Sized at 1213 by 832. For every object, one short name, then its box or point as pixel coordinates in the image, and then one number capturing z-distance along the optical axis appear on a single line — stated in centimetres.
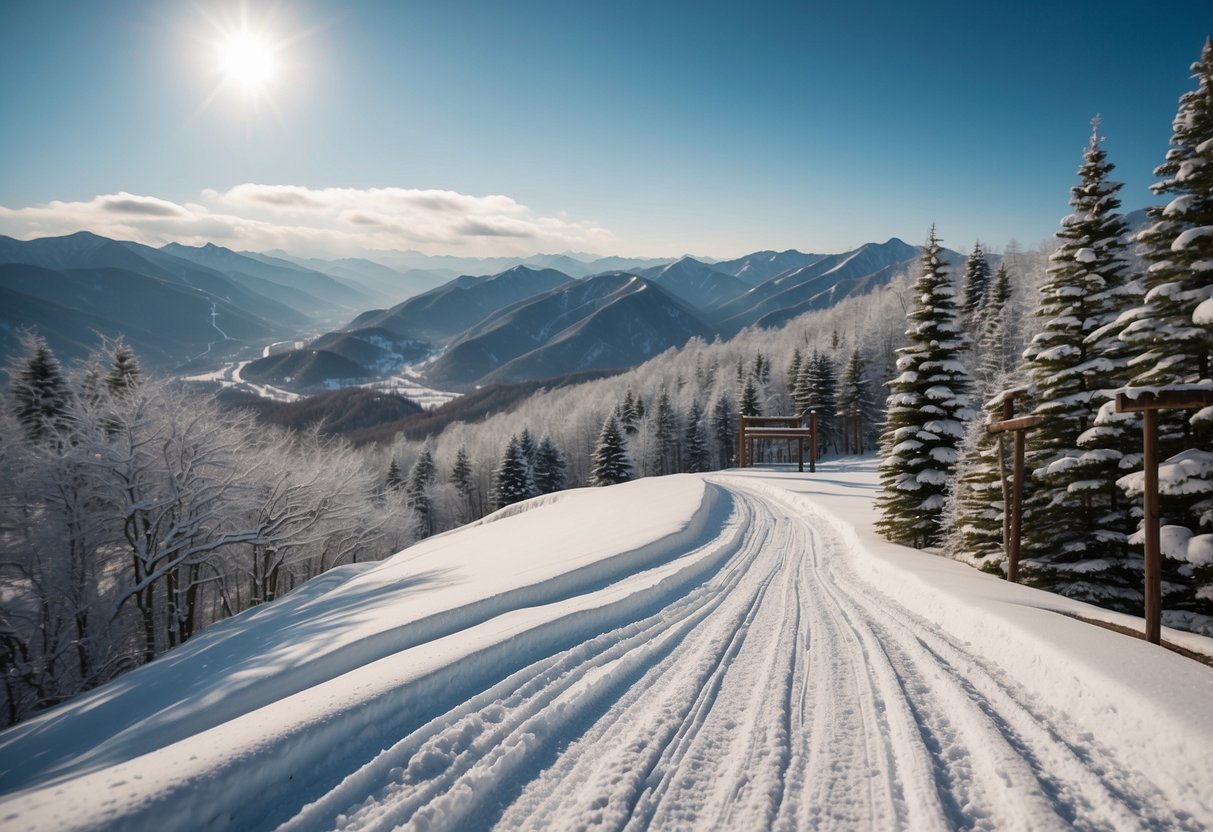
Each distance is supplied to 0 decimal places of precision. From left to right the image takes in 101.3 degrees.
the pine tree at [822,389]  5103
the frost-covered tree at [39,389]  2238
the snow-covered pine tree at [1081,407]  988
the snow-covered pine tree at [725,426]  5681
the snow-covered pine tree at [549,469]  4803
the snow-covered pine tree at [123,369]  2407
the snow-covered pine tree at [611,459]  4469
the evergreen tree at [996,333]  3881
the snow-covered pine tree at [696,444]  5397
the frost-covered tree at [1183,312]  820
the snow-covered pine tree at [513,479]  4459
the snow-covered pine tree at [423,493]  5247
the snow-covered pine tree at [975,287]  5125
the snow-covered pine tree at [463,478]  5718
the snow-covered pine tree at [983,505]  1067
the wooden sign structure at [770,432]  2955
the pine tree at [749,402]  5225
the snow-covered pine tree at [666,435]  5797
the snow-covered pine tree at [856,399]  5006
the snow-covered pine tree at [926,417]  1284
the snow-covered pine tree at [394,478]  5282
